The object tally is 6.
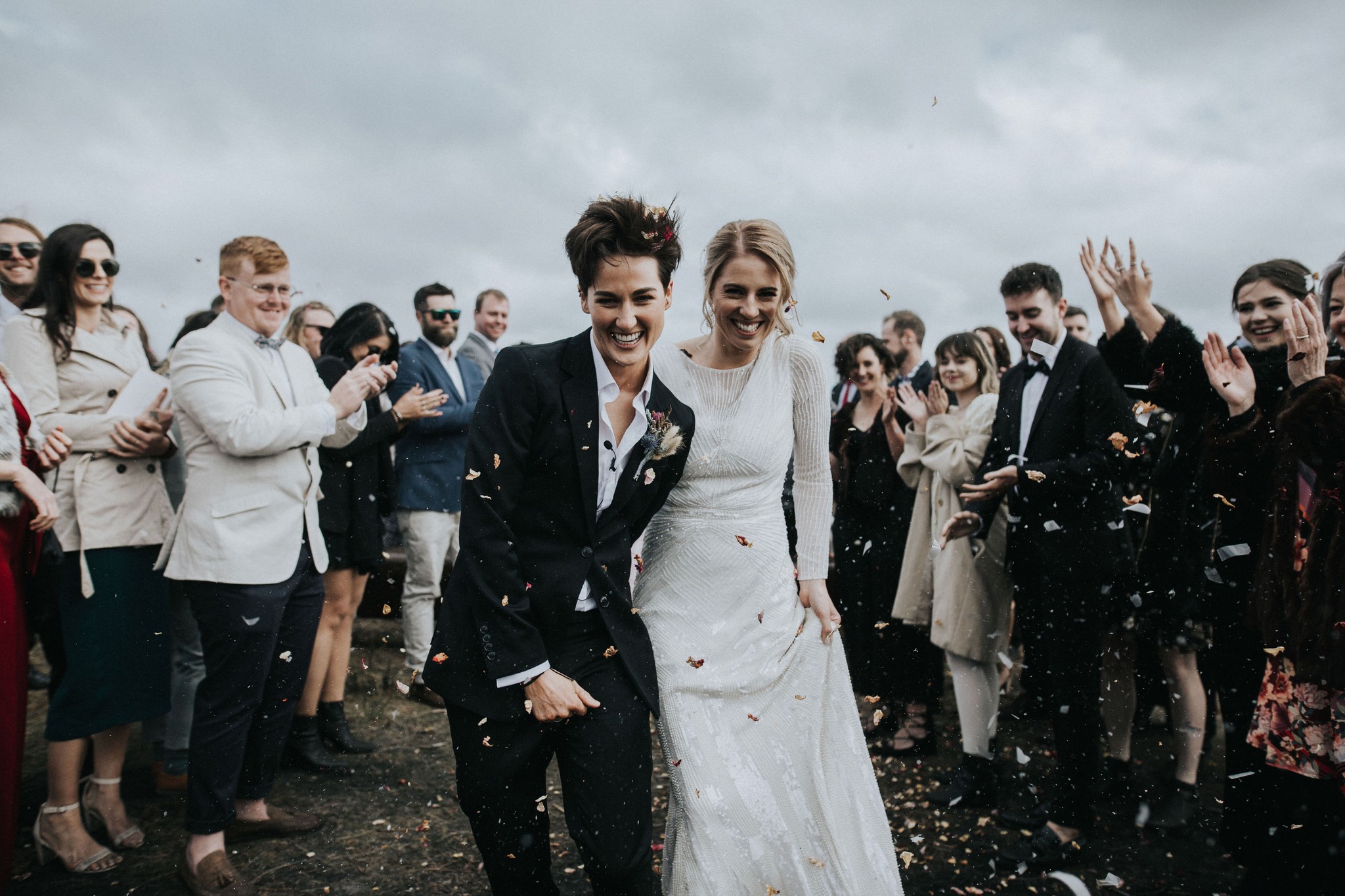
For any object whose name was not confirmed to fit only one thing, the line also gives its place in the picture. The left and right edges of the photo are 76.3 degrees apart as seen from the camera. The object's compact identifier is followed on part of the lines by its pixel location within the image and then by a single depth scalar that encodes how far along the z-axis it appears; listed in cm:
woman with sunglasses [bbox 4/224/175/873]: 341
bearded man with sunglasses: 540
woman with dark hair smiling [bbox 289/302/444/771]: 455
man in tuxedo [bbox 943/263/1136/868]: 368
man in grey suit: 702
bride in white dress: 249
